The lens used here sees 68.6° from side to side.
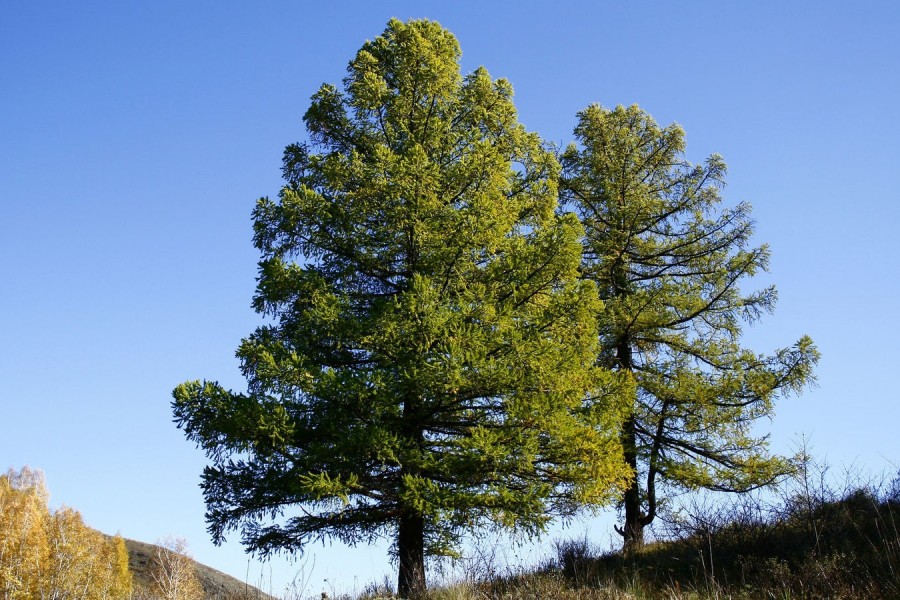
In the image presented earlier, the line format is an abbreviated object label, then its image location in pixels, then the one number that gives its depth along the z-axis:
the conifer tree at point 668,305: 14.74
